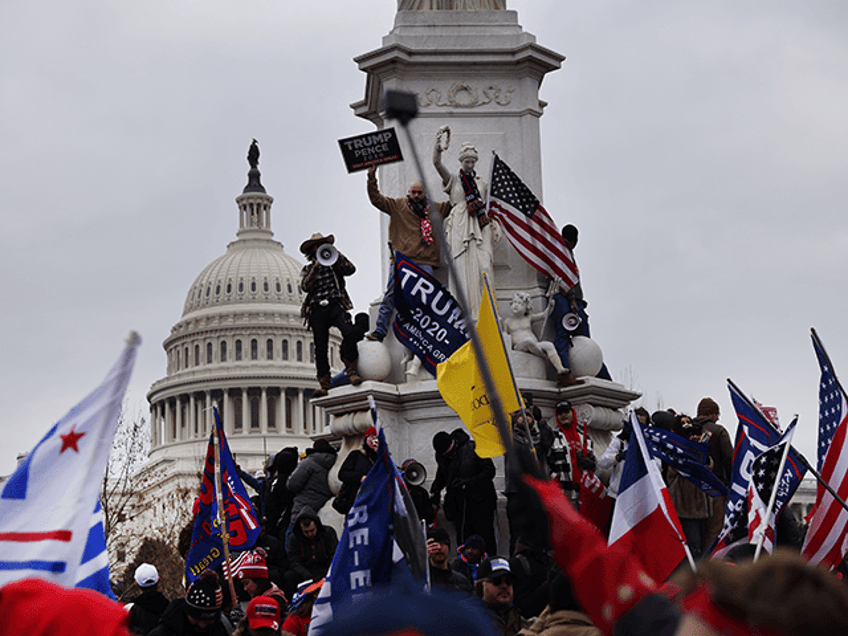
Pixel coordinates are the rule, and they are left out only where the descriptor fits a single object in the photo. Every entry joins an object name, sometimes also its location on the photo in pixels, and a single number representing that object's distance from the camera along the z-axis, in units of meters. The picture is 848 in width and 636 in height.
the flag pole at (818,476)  7.25
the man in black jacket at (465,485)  11.59
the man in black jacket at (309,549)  9.93
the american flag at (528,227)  14.59
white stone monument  15.39
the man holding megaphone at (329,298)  14.11
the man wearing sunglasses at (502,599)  7.20
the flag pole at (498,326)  8.45
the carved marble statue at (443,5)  16.12
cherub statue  14.15
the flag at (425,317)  12.72
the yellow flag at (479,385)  8.85
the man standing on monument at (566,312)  14.26
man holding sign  14.53
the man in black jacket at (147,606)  8.10
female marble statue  14.27
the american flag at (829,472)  7.32
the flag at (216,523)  10.49
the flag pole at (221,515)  9.71
